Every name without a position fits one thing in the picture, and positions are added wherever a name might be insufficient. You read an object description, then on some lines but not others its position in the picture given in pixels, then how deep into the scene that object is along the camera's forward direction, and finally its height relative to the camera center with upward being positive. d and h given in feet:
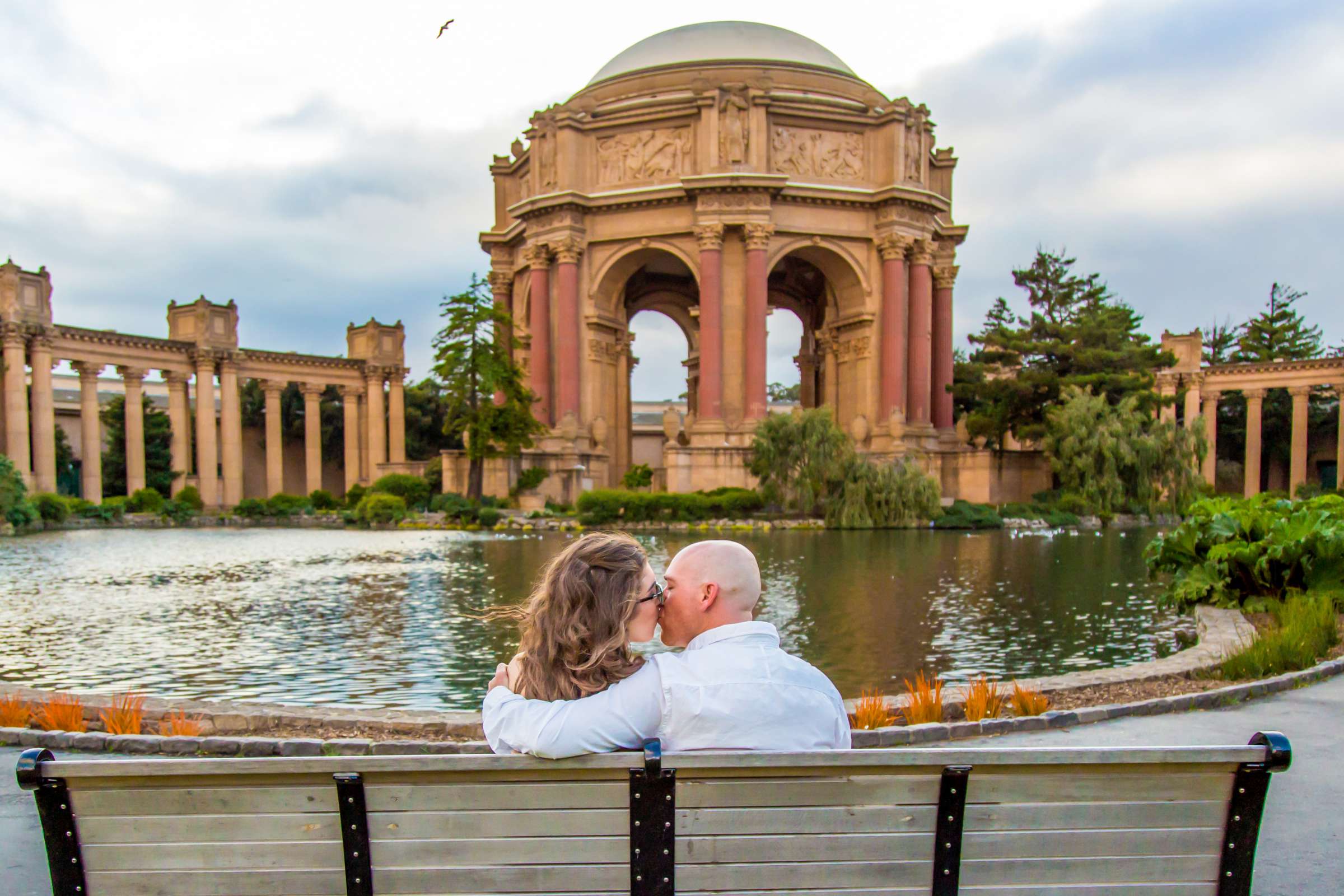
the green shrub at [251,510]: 142.00 -14.40
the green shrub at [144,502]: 137.08 -12.99
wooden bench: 8.22 -3.42
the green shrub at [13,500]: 102.27 -9.72
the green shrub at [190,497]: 146.10 -13.02
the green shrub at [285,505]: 143.64 -14.06
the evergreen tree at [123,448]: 183.62 -7.78
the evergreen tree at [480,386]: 123.13 +2.54
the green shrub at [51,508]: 115.96 -11.71
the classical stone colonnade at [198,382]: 138.72 +3.90
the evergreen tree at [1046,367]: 136.87 +5.87
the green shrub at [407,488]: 136.46 -10.90
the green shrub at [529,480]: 130.82 -9.33
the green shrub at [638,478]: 130.82 -9.05
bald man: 8.52 -2.59
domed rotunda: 136.26 +24.90
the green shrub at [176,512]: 134.62 -14.06
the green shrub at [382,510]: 122.21 -12.46
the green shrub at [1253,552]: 32.19 -4.74
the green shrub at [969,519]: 105.60 -11.53
